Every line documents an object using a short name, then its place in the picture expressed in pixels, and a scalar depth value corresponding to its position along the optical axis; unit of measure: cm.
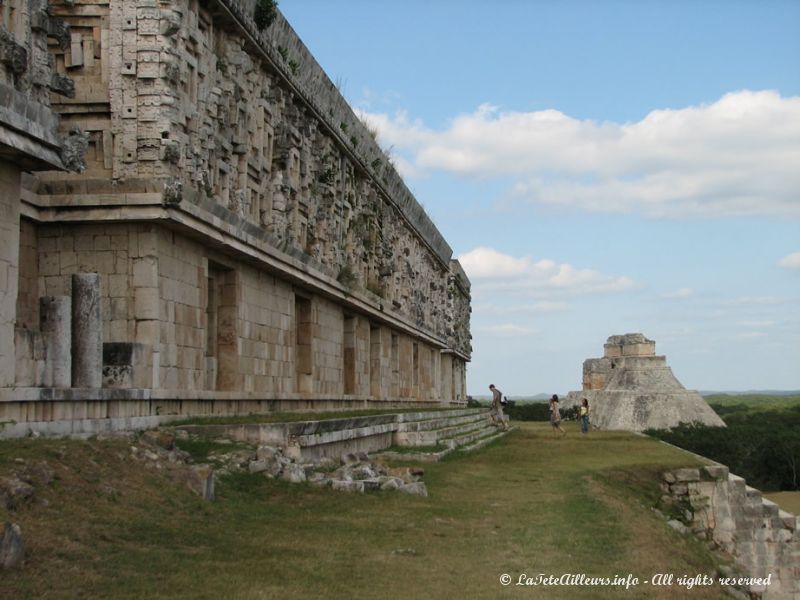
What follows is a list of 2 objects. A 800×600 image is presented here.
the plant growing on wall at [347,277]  1967
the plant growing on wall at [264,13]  1417
